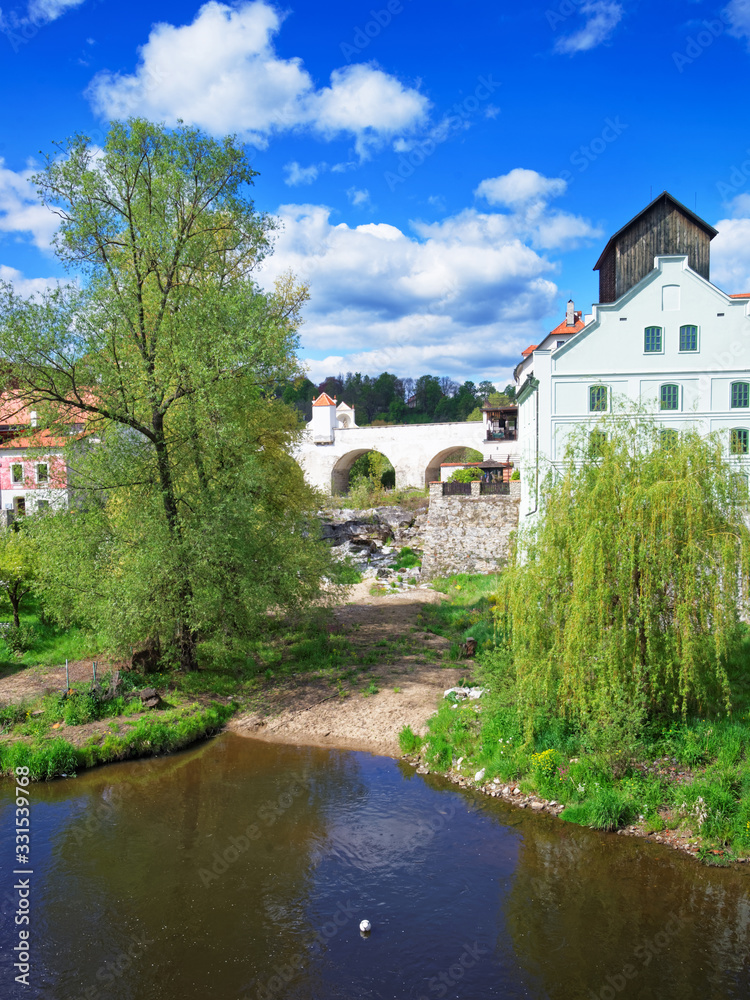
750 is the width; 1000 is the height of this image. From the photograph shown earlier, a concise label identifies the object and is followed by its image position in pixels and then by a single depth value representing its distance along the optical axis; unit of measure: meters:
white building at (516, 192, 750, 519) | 24.72
